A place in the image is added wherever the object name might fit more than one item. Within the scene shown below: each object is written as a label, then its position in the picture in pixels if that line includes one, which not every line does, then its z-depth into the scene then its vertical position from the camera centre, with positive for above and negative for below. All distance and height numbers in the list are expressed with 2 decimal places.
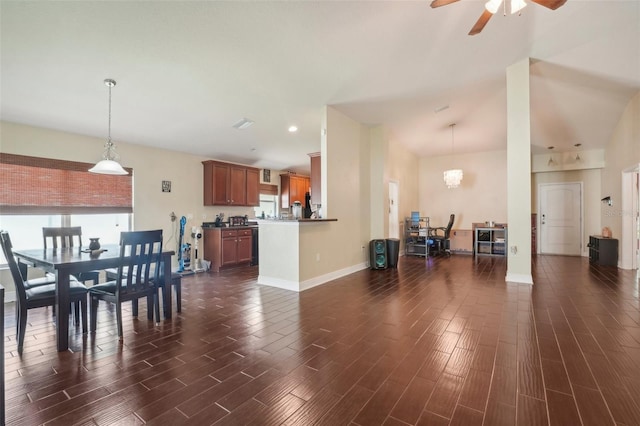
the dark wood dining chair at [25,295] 2.49 -0.74
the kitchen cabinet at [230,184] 6.46 +0.71
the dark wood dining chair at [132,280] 2.74 -0.67
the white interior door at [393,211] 7.31 +0.08
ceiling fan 2.50 +1.85
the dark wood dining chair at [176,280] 3.40 -0.79
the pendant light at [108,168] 3.16 +0.51
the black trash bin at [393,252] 5.86 -0.78
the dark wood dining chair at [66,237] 3.58 -0.29
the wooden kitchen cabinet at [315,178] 5.91 +0.76
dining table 2.48 -0.48
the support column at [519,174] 4.37 +0.62
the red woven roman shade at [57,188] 4.12 +0.43
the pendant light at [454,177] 7.18 +0.92
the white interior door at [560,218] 7.47 -0.11
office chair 7.71 -0.77
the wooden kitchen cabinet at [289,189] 8.30 +0.73
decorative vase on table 3.18 -0.33
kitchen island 4.35 -0.62
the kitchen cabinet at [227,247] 6.06 -0.71
